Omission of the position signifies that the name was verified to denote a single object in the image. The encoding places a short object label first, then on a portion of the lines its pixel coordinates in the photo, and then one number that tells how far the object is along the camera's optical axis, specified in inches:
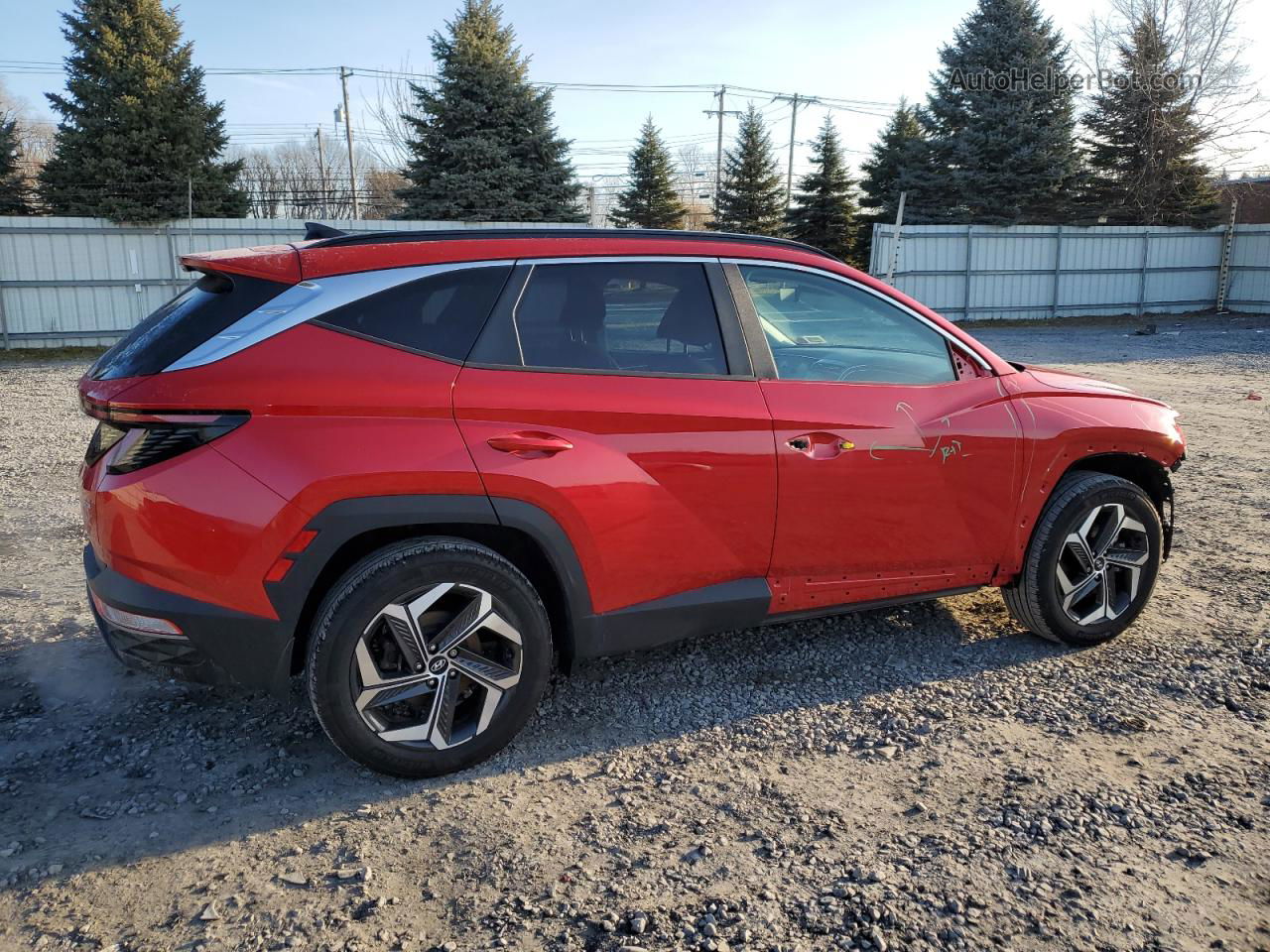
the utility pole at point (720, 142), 1437.0
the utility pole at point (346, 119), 1577.3
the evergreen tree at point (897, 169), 1160.8
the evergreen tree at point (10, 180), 887.1
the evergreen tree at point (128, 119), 829.2
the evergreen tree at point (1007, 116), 1098.7
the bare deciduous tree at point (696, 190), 1481.3
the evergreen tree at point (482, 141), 963.3
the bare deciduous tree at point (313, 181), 1413.6
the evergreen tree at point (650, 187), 1201.4
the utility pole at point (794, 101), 1855.3
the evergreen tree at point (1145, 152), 1171.3
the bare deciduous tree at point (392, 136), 1504.7
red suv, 113.5
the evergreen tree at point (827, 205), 1198.9
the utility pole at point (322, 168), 1400.1
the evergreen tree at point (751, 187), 1232.2
